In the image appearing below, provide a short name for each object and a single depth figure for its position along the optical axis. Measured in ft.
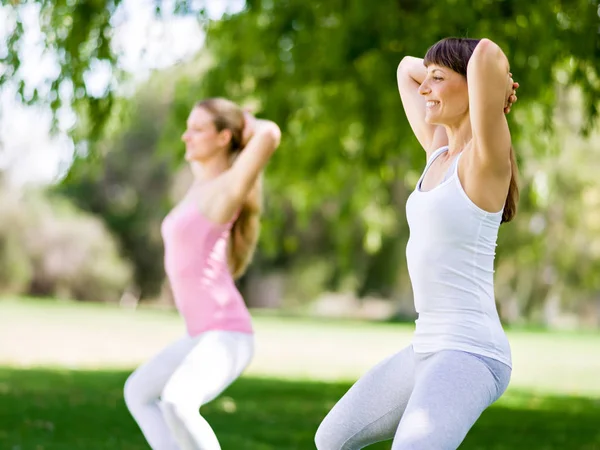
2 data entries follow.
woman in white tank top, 18.69
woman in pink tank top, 27.41
